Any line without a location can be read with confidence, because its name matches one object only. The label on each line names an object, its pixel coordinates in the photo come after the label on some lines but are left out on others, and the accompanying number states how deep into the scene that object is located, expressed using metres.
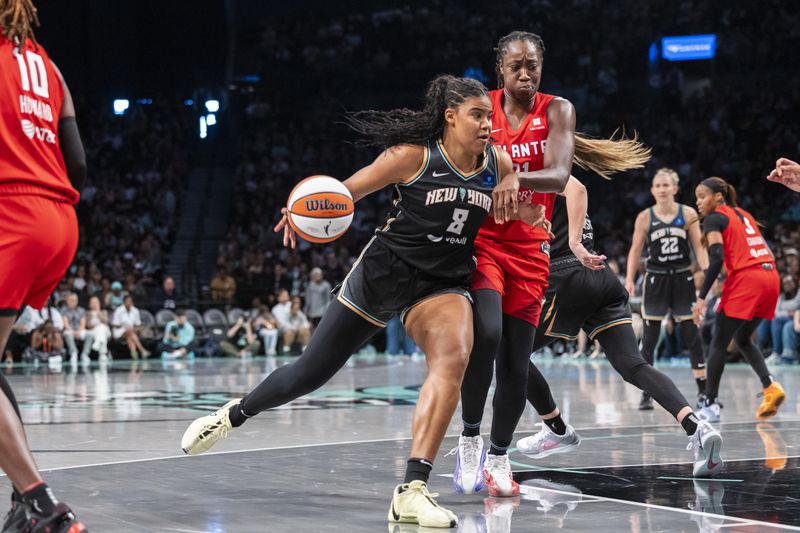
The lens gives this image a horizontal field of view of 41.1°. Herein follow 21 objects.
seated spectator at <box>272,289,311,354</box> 19.45
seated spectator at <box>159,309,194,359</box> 18.84
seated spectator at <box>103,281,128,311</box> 18.56
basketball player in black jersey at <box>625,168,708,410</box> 9.28
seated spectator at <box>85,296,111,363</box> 17.70
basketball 4.73
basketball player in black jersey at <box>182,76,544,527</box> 4.73
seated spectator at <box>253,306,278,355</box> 19.39
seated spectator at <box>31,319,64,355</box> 16.95
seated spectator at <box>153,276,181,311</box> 19.83
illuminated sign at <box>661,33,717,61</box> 25.48
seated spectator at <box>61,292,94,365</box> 17.31
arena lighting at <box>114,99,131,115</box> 25.79
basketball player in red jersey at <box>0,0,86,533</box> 3.53
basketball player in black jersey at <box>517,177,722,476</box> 6.00
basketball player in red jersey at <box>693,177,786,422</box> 8.41
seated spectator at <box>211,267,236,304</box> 20.84
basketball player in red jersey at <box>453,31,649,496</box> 5.00
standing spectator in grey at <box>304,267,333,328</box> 20.03
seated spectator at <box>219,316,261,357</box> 19.39
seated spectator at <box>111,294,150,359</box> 18.30
